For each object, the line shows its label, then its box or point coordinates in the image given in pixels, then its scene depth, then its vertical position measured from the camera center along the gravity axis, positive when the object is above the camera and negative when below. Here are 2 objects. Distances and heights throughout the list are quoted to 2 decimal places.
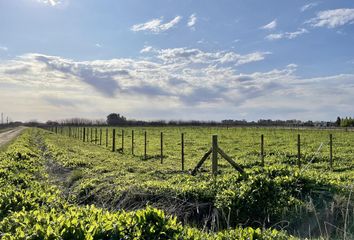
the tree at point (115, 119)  155.38 +3.30
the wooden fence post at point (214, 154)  10.85 -0.79
